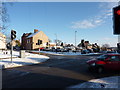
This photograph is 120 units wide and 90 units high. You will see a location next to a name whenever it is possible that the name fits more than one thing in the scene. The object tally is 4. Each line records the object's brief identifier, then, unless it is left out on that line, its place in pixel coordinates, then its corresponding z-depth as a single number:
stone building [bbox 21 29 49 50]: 45.93
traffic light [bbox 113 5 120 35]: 3.17
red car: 6.87
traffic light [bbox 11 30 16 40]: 9.95
